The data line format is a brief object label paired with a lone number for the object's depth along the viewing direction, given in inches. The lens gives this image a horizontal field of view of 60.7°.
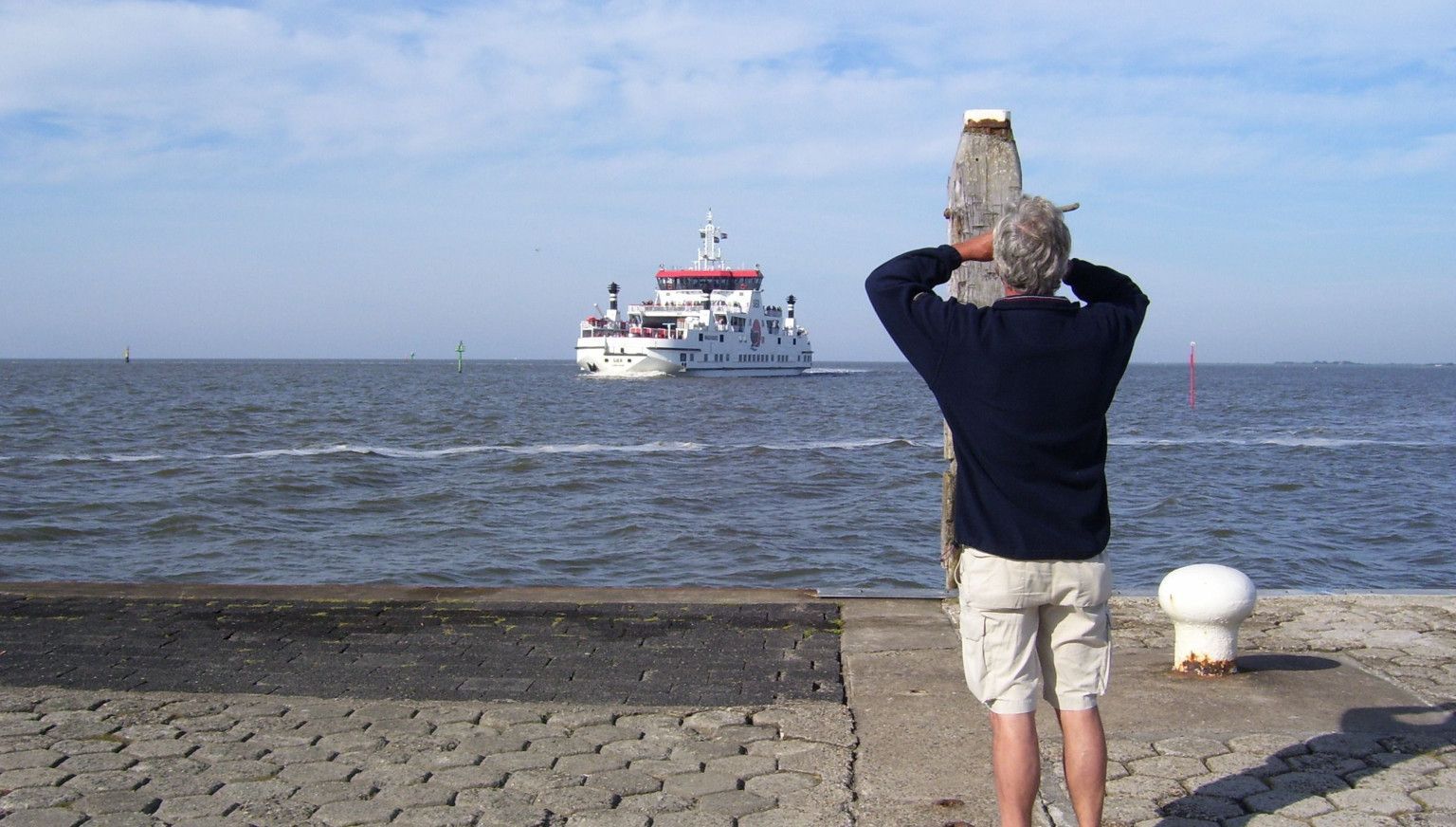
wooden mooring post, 197.5
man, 103.7
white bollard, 169.0
